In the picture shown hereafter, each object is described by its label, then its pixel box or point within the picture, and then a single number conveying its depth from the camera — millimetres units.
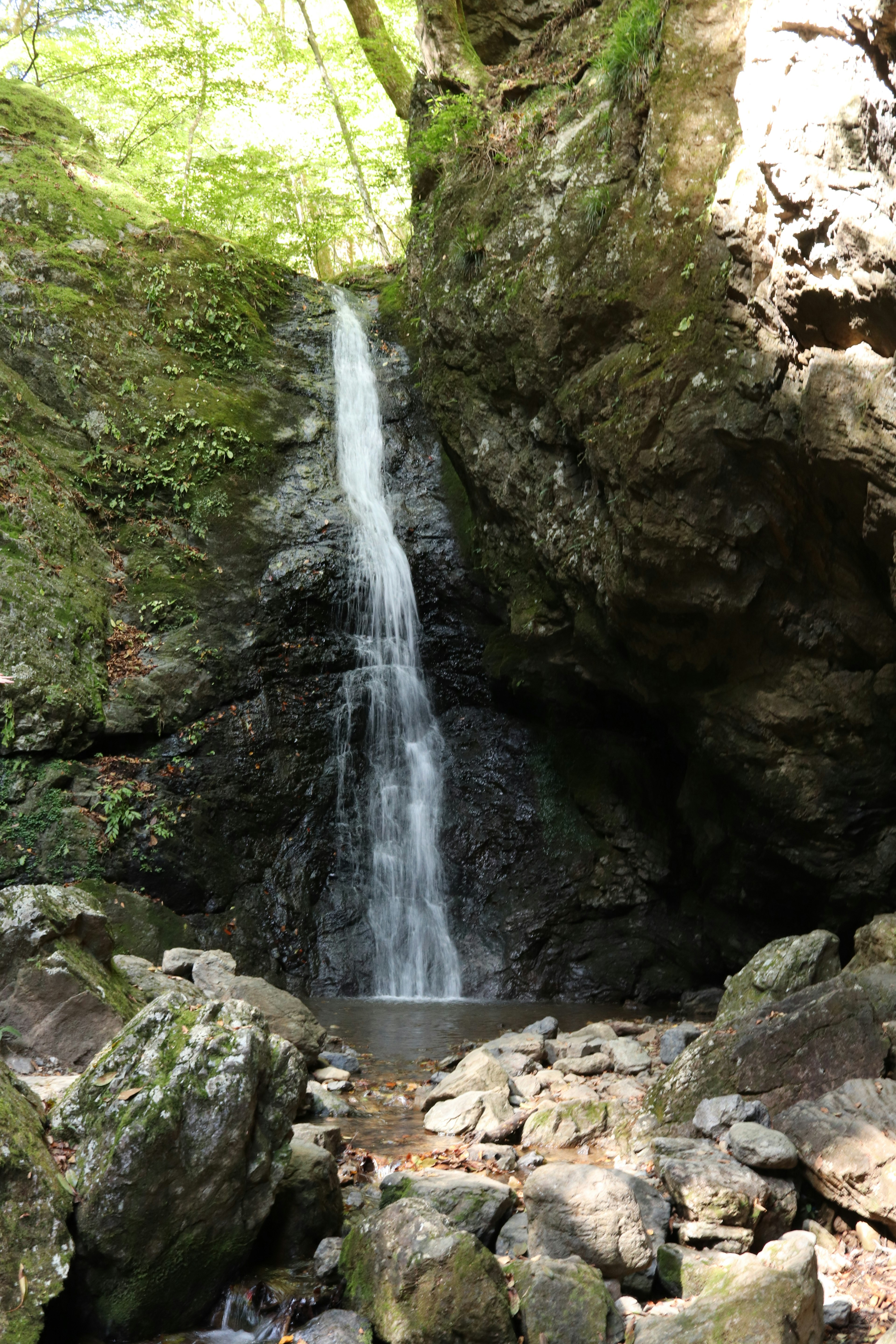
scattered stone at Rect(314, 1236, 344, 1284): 3055
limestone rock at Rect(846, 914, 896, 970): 5242
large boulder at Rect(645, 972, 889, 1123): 4066
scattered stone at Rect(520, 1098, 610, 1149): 4383
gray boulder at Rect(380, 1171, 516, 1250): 3314
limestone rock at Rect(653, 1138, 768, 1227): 3283
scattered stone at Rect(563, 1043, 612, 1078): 5527
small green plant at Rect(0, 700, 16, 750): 7969
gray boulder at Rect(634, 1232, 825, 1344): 2438
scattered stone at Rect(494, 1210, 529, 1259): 3246
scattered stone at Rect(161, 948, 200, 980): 5902
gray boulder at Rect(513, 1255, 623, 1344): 2670
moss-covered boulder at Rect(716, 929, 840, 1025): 5090
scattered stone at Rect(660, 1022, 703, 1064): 5727
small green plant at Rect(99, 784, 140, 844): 8133
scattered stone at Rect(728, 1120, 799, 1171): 3484
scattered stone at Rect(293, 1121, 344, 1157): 3895
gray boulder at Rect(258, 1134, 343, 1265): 3178
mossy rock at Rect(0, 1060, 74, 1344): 2477
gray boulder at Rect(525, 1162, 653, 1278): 3021
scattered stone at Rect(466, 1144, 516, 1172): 4121
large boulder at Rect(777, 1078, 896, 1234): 3322
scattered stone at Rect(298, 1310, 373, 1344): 2668
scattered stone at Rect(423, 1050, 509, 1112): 4965
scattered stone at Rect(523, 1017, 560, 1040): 6555
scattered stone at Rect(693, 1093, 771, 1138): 3887
